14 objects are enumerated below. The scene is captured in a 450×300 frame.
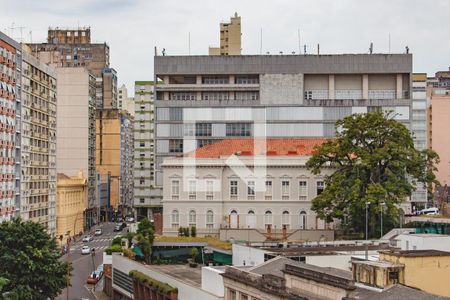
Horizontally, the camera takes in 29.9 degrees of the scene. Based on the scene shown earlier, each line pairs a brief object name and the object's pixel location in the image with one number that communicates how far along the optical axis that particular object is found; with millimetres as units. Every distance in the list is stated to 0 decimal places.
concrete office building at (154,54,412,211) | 102625
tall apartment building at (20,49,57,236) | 93000
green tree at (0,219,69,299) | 57281
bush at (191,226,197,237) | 79550
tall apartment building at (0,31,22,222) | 83875
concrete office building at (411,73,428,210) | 130625
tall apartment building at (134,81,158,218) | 133625
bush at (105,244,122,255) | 72938
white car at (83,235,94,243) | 115412
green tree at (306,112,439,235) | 70812
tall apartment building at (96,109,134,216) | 153375
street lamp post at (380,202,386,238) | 69250
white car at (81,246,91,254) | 100875
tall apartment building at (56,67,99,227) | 134500
